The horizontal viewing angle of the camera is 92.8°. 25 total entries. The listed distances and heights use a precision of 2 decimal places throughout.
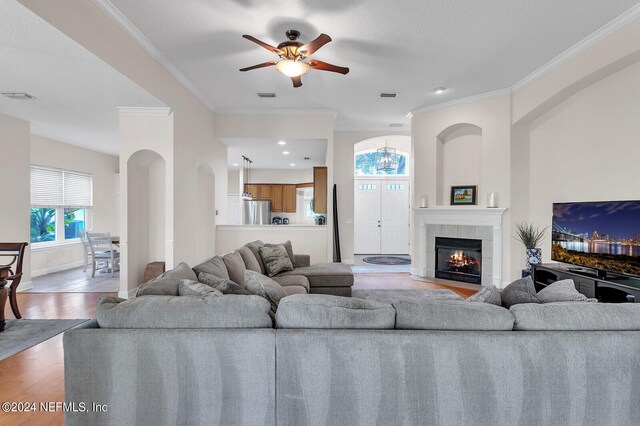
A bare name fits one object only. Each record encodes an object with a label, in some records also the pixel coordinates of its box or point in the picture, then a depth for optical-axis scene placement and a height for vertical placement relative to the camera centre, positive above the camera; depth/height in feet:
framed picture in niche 17.56 +1.00
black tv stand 9.66 -2.41
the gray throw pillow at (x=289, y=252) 14.71 -1.95
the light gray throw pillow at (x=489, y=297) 6.07 -1.72
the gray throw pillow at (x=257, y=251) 12.94 -1.71
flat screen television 9.95 -0.83
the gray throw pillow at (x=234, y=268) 9.99 -1.91
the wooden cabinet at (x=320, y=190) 20.27 +1.46
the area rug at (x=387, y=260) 24.03 -4.00
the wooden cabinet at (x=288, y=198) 31.83 +1.43
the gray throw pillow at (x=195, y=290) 5.94 -1.57
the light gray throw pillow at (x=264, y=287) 6.52 -1.67
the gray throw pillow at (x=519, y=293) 6.05 -1.65
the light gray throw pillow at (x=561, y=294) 5.90 -1.62
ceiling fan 10.04 +5.25
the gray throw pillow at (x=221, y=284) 6.76 -1.66
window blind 19.92 +1.64
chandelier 26.08 +4.78
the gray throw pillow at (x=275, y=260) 13.02 -2.11
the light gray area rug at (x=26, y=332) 9.53 -4.24
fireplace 17.26 -2.77
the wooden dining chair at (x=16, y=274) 11.77 -2.45
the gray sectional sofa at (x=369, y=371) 4.73 -2.51
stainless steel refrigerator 28.55 -0.04
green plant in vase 13.99 -1.28
